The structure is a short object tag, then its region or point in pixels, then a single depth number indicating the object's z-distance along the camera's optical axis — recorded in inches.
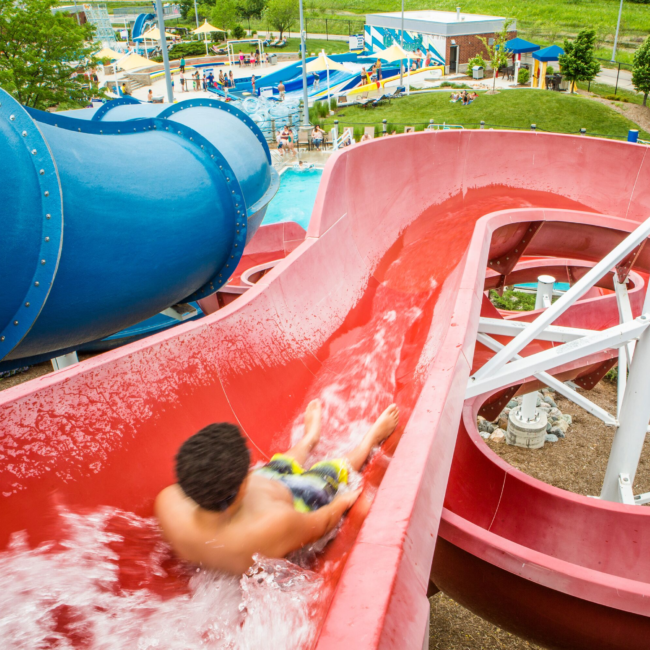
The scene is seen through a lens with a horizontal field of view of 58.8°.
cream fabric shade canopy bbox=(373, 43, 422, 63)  1148.6
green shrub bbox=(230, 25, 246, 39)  1966.0
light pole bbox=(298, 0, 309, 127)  719.2
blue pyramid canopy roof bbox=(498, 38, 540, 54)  1085.8
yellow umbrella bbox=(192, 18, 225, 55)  1697.6
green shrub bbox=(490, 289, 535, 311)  512.7
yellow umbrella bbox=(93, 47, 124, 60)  1272.1
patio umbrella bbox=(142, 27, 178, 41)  1691.7
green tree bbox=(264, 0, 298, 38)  1931.6
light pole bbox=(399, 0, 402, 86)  1412.6
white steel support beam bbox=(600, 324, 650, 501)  185.9
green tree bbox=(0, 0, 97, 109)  601.9
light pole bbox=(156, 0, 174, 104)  500.1
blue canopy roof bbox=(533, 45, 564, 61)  965.8
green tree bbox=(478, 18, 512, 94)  1107.7
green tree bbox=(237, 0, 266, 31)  2240.4
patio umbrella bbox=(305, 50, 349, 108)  1061.1
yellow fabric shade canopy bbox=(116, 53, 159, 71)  1088.2
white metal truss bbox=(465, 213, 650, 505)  171.6
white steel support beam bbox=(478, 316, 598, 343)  204.5
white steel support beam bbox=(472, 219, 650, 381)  178.5
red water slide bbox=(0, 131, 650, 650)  90.0
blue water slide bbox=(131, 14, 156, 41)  1948.1
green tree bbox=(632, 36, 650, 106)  855.1
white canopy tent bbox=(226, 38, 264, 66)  1540.1
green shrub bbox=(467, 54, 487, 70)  1210.0
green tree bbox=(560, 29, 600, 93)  933.8
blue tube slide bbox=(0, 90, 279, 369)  127.2
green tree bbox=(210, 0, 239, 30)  1969.7
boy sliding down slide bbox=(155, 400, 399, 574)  83.7
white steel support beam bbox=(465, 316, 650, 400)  168.5
